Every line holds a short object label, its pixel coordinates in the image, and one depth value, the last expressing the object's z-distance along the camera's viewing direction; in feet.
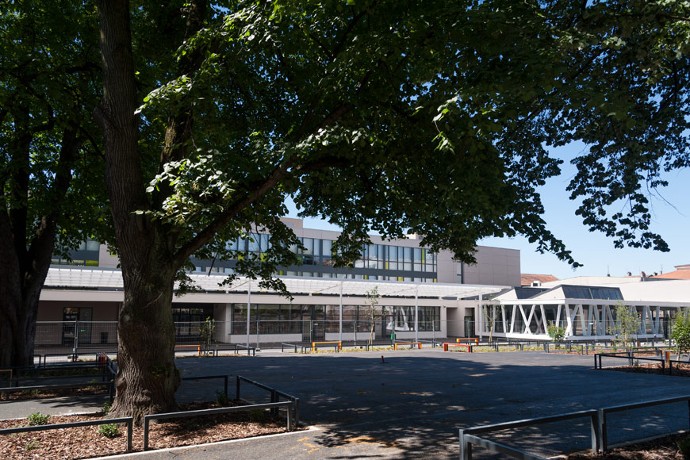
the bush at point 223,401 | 38.09
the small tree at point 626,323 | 106.73
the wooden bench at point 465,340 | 146.60
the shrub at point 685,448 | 22.73
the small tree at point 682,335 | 82.74
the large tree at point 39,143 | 48.21
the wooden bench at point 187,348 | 105.77
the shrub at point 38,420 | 31.60
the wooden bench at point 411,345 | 118.21
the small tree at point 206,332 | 103.81
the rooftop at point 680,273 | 305.53
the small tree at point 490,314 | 157.95
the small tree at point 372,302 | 140.36
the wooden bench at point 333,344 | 108.66
